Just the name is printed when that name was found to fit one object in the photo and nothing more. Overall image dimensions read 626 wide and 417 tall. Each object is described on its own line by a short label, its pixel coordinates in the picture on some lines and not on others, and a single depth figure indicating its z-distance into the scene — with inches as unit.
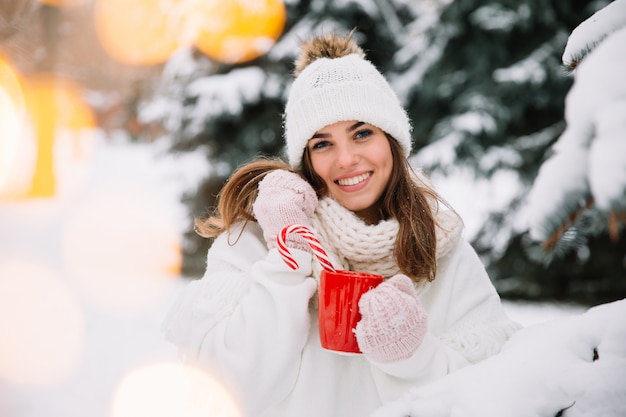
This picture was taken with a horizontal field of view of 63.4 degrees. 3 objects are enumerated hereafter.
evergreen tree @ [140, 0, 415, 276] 240.5
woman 64.5
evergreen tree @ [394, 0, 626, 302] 212.7
